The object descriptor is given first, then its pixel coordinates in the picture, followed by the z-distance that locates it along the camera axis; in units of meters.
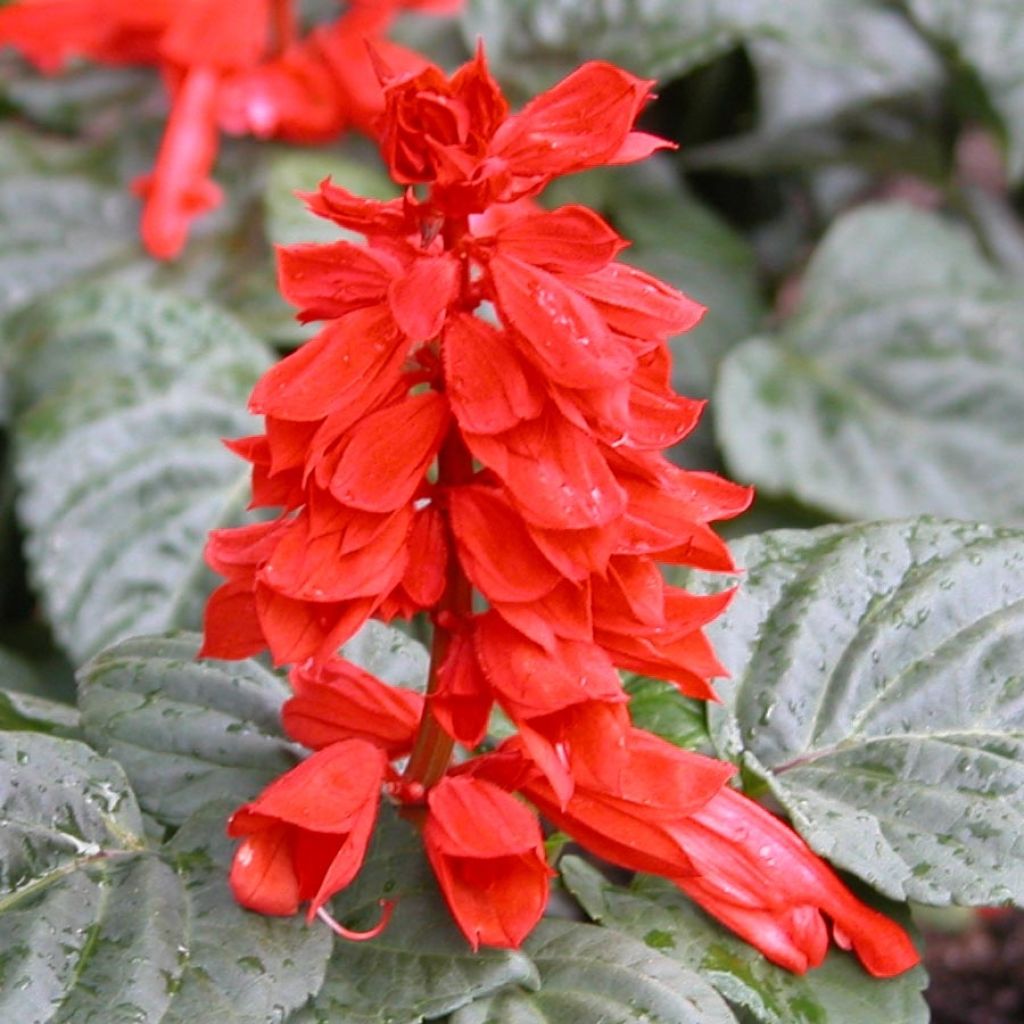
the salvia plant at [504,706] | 0.72
